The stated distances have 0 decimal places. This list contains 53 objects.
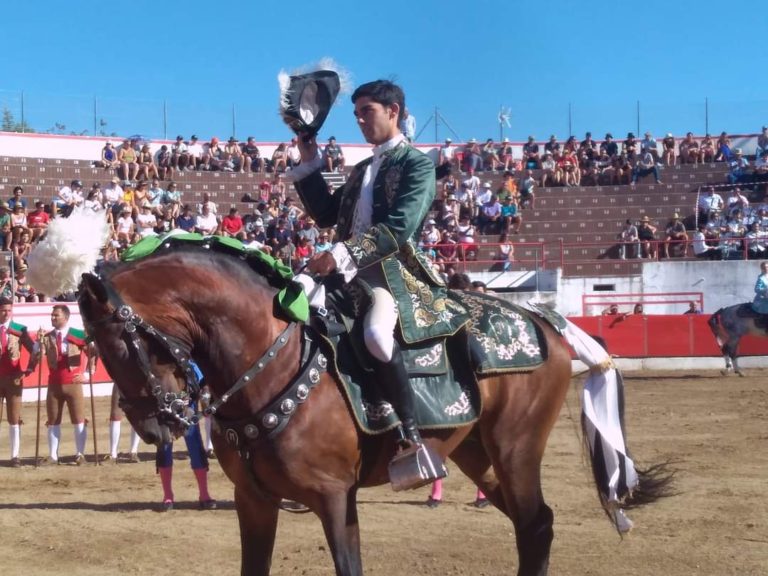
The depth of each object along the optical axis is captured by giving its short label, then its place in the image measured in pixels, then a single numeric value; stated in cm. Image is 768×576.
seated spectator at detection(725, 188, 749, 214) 2609
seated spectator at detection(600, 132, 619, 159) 3038
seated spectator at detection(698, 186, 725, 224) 2653
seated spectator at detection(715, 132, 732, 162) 2972
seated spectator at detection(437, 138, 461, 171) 2914
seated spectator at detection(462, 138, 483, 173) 2922
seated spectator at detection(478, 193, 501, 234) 2619
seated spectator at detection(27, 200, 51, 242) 1862
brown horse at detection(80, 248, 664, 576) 369
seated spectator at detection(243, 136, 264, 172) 2764
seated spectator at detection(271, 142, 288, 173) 2756
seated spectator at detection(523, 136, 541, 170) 2989
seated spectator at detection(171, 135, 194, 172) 2642
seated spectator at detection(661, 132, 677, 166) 2980
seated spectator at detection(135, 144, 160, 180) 2492
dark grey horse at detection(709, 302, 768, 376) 1845
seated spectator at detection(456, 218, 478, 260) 2403
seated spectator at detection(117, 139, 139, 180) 2444
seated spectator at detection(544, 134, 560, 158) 3058
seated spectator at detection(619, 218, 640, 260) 2497
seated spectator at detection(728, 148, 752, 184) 2798
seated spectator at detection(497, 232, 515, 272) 2335
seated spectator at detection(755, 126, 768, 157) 2928
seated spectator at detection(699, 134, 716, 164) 2988
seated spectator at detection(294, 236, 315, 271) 1992
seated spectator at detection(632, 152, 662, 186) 2914
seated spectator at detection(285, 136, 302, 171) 2791
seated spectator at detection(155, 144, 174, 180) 2559
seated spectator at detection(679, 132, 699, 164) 2989
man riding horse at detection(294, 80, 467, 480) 421
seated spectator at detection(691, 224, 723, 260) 2459
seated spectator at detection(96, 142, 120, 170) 2475
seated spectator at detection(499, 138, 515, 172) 2991
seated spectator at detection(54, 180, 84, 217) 2008
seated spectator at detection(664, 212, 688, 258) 2494
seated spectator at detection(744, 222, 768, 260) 2428
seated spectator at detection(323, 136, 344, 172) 2556
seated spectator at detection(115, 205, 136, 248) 1853
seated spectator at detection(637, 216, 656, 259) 2503
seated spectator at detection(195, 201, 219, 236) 2002
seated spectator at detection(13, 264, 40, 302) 1730
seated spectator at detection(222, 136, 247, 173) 2734
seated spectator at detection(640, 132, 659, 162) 2986
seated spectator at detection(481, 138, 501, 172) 2980
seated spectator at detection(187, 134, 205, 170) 2691
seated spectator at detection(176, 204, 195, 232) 1956
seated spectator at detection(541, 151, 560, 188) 2916
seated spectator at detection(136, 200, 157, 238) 1958
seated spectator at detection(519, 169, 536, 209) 2806
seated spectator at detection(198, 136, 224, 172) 2725
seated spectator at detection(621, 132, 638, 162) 2995
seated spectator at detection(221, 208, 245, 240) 2054
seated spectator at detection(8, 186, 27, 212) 1953
